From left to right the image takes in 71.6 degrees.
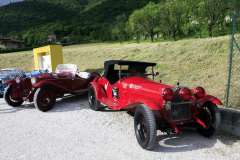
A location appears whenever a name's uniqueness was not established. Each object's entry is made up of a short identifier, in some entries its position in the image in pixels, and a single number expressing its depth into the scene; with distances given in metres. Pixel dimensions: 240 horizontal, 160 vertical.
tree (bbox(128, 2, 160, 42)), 35.88
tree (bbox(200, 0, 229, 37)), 25.91
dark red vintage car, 5.50
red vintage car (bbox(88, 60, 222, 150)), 3.01
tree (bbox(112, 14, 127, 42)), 51.34
